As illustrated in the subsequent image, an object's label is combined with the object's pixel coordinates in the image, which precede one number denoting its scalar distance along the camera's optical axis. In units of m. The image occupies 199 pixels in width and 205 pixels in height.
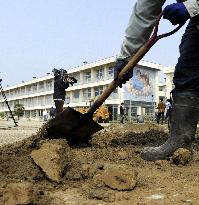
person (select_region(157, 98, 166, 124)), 22.16
